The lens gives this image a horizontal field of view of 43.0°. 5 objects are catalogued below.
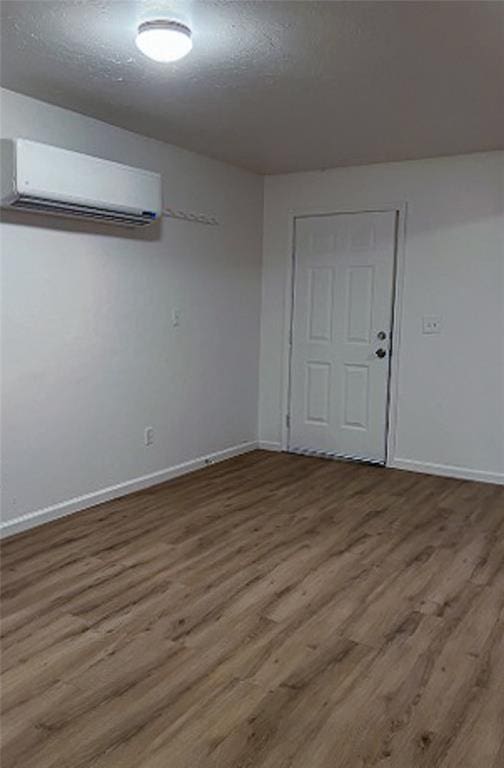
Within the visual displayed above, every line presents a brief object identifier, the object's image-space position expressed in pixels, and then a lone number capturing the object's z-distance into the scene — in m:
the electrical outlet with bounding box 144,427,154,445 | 4.49
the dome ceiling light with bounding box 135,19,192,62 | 2.42
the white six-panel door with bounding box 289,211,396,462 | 5.11
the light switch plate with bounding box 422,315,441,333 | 4.86
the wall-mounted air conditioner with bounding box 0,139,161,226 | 3.23
